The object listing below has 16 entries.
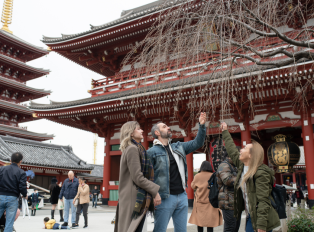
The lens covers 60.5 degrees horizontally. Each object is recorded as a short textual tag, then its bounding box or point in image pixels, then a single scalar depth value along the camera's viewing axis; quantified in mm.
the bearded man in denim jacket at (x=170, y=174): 3082
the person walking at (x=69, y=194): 7207
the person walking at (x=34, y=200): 10484
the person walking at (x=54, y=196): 8148
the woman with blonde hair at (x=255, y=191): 2727
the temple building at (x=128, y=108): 9289
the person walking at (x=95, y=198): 16219
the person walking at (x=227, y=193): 3750
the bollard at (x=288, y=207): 5372
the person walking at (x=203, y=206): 4508
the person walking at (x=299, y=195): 14125
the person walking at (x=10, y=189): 4480
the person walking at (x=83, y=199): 7116
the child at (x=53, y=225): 6715
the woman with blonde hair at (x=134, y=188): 2773
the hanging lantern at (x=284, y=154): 8742
